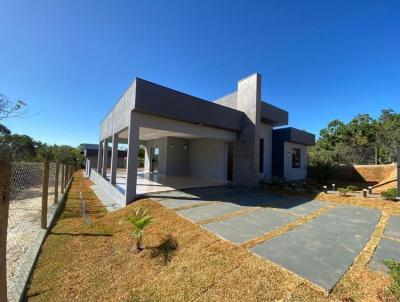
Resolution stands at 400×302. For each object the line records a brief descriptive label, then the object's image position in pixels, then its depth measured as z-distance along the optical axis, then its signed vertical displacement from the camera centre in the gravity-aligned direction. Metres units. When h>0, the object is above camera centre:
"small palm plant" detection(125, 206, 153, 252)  3.98 -1.37
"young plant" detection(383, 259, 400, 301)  2.21 -1.33
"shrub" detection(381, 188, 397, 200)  7.49 -1.08
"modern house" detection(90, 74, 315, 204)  7.50 +1.40
